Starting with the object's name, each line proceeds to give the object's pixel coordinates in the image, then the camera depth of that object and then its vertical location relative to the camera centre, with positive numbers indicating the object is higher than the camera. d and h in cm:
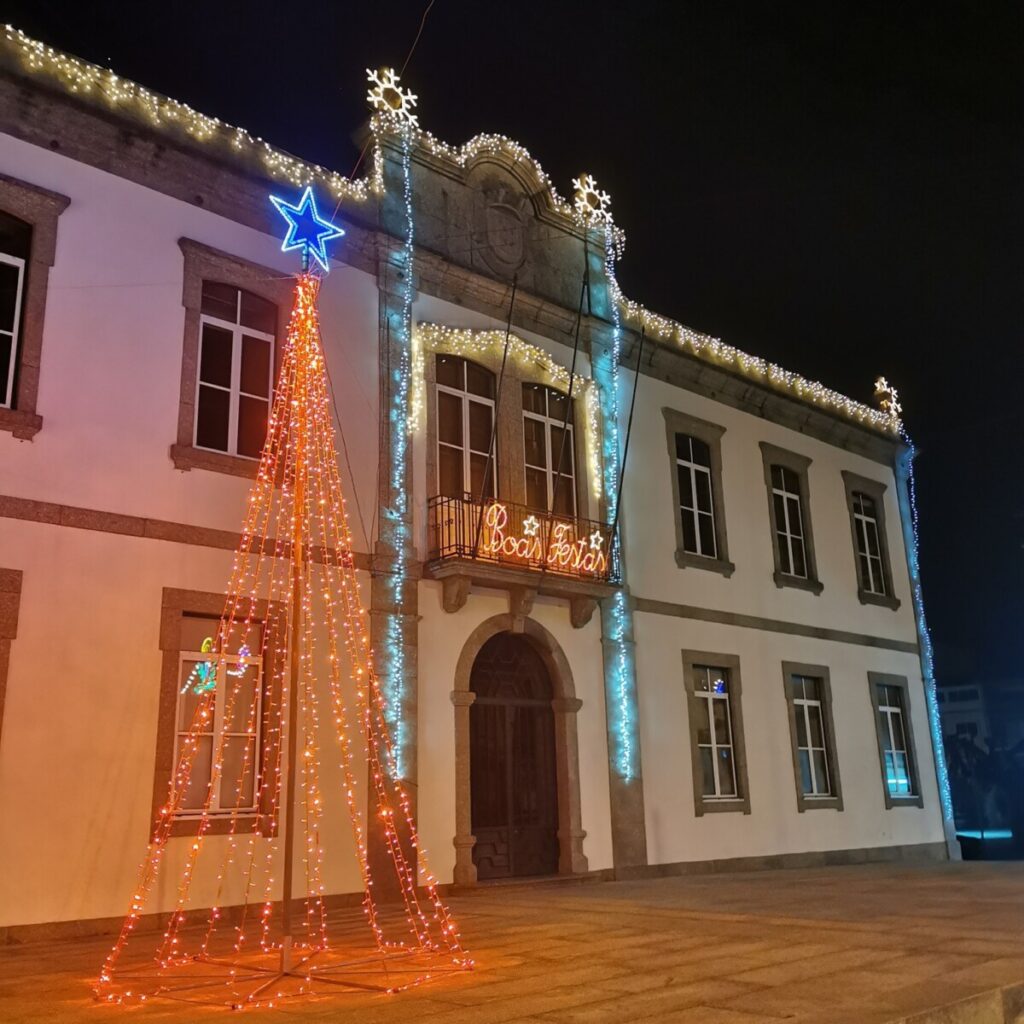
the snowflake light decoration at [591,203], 1381 +799
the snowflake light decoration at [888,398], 1856 +706
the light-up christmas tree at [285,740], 674 +66
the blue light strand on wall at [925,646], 1689 +249
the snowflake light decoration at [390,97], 1159 +796
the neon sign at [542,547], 1095 +283
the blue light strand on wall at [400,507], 1011 +309
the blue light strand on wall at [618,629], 1219 +210
